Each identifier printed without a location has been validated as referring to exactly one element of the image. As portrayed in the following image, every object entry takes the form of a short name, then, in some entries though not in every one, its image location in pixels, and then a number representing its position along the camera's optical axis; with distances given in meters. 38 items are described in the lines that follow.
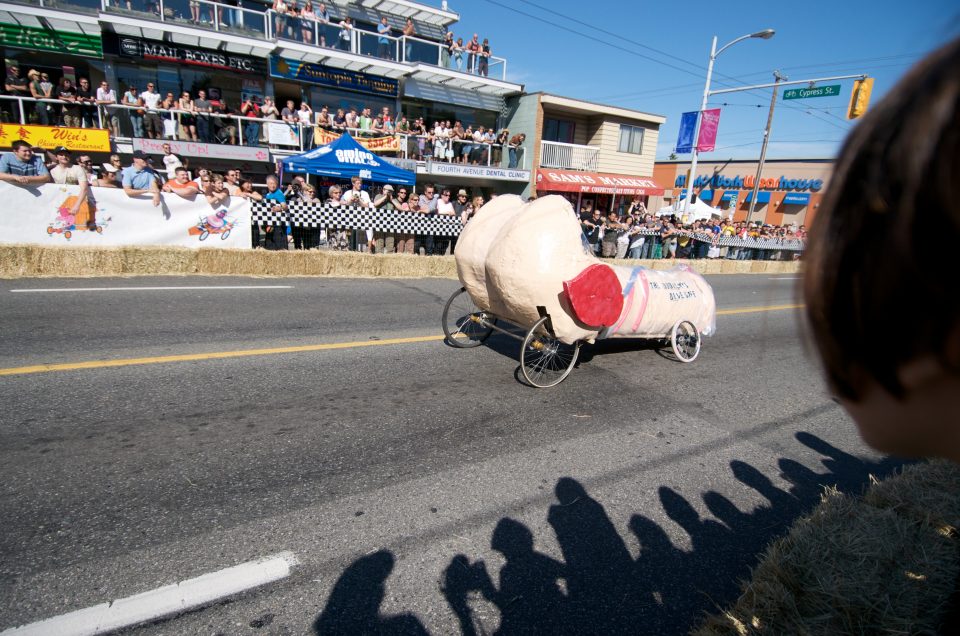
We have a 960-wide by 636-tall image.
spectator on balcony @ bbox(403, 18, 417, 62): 21.93
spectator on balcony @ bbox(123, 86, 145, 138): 15.57
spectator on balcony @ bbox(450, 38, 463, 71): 22.92
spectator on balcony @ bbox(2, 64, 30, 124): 14.62
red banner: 25.83
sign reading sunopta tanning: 19.56
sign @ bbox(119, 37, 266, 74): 17.25
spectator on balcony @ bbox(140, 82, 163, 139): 15.70
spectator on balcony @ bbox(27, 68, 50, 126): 14.70
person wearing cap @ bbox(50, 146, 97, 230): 9.76
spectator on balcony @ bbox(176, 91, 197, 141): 16.12
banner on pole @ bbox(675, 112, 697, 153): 21.62
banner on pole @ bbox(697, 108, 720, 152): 21.12
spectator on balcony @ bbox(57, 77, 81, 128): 15.15
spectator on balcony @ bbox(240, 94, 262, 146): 17.41
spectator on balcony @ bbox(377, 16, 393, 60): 21.59
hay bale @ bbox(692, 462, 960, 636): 1.64
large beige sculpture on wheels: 4.75
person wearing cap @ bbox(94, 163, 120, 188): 10.41
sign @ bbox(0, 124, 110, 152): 14.32
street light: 21.35
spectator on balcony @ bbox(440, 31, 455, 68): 22.54
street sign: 18.05
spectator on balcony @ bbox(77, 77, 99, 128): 15.07
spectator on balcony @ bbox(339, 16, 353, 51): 20.17
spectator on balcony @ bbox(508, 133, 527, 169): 24.42
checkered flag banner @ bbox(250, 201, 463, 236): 11.85
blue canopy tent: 14.02
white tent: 23.09
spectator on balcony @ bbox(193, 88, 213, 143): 16.36
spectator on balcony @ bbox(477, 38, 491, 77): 24.02
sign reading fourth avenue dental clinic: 21.69
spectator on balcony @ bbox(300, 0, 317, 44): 19.11
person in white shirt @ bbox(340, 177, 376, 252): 13.27
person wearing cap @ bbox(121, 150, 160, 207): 10.32
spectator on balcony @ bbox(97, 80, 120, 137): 15.34
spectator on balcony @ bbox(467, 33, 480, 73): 23.59
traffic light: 16.89
